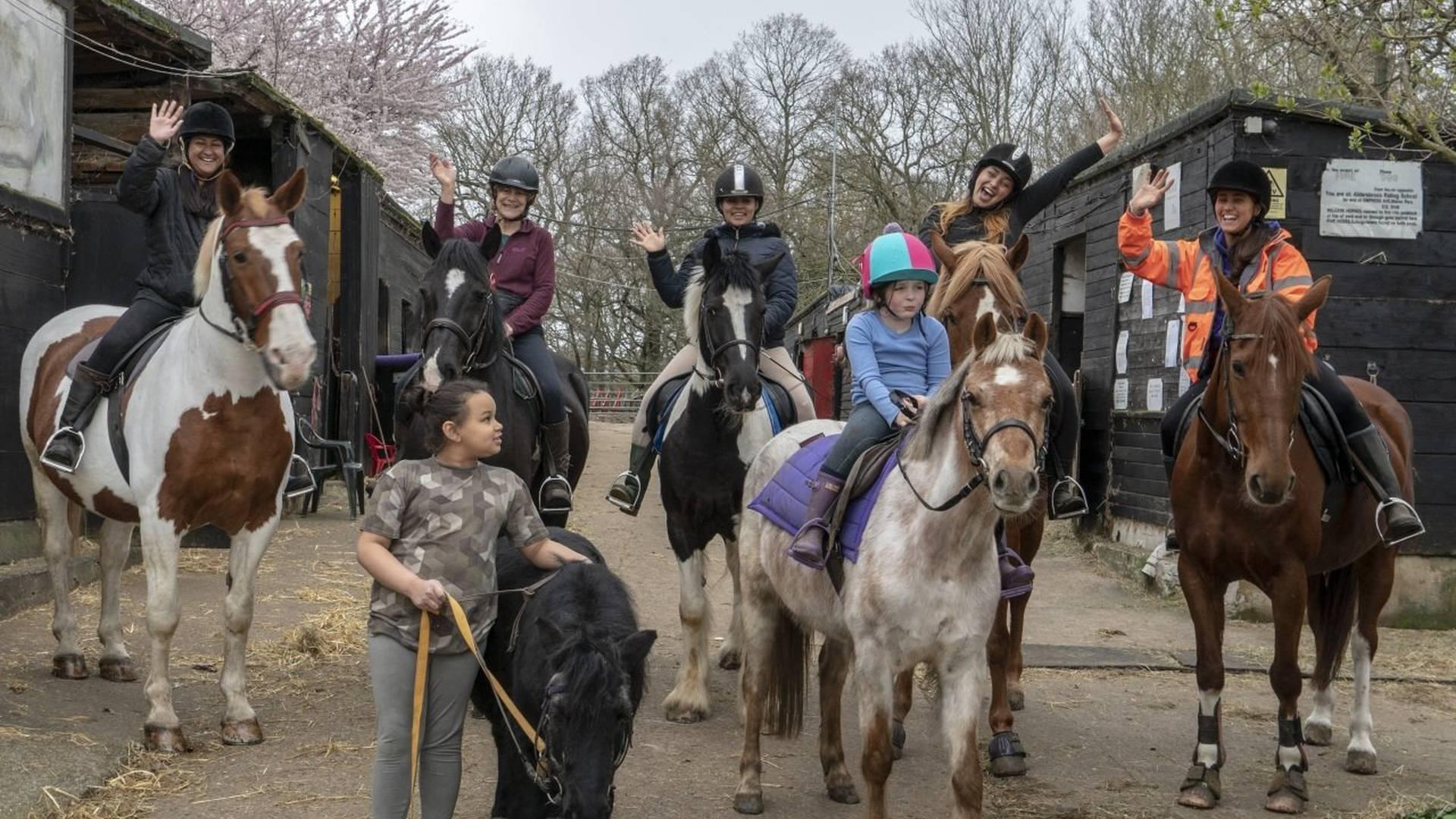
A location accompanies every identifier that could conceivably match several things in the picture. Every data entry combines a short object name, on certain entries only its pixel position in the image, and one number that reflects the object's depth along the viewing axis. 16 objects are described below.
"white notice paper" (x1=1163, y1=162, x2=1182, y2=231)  11.30
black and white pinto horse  6.21
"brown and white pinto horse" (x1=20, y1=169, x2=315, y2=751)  5.25
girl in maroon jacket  6.94
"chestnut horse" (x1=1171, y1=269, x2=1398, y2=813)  4.98
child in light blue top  4.72
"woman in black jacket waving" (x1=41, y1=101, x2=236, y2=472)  6.02
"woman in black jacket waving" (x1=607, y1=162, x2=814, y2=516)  7.08
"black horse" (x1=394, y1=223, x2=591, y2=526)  5.94
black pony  3.24
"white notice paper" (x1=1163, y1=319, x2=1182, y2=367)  11.46
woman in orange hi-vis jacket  5.61
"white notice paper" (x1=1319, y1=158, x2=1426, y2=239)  9.98
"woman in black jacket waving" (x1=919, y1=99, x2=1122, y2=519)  6.70
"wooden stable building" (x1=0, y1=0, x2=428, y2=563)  8.91
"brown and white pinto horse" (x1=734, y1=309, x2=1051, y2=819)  3.72
